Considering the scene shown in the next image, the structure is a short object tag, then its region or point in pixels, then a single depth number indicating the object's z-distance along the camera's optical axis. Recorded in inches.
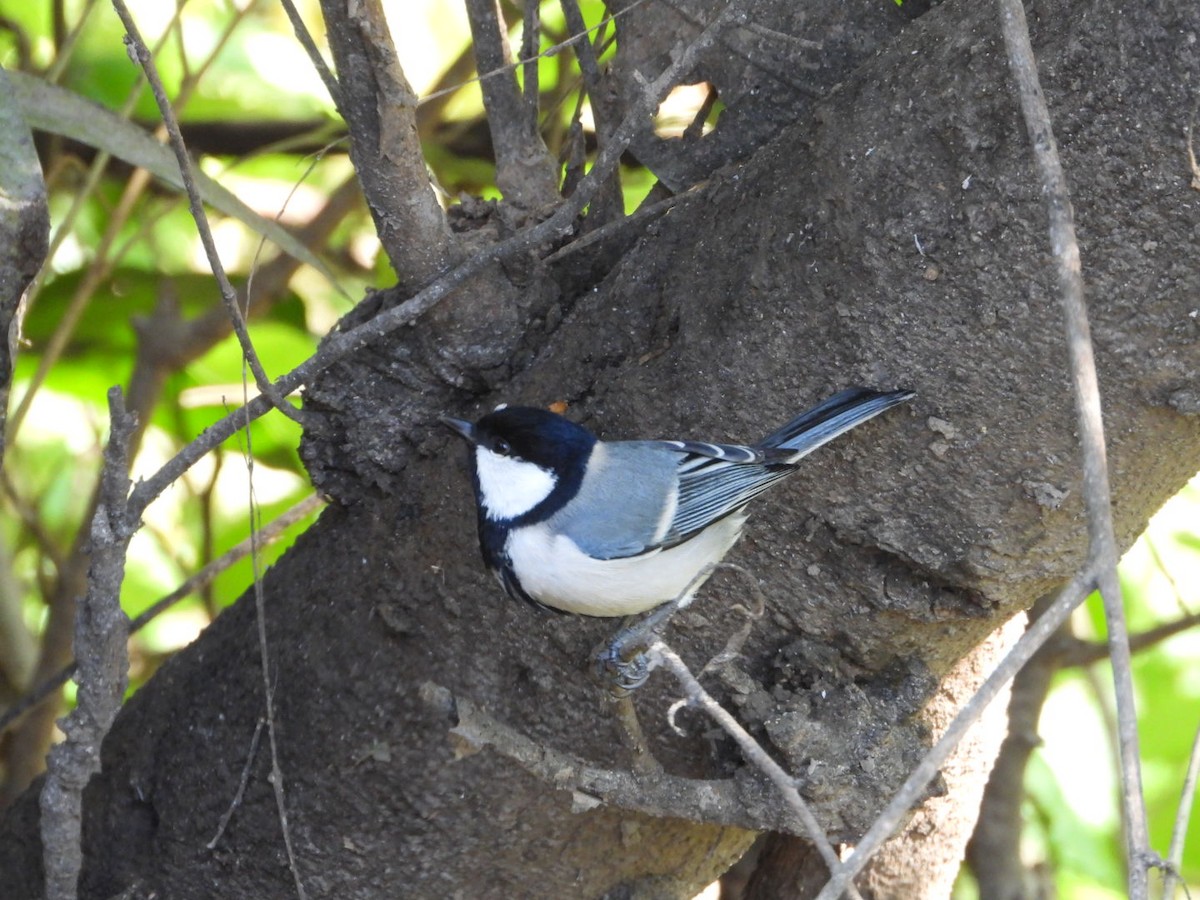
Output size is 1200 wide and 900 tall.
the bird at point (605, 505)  240.4
